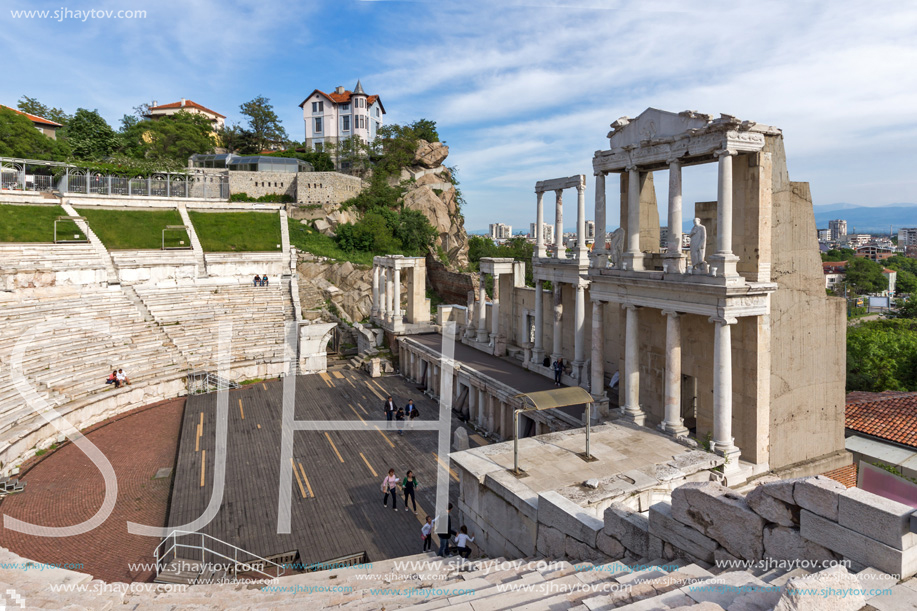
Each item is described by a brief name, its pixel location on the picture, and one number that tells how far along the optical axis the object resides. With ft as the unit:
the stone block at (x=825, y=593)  15.53
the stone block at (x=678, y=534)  25.86
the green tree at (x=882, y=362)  87.97
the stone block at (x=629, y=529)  28.53
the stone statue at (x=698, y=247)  47.34
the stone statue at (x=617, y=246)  59.70
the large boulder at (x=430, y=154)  211.61
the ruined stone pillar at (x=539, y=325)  81.15
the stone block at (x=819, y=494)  21.07
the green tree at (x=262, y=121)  240.12
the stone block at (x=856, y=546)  19.12
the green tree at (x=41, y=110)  227.40
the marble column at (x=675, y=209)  51.60
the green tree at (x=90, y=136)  176.24
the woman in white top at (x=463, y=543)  40.14
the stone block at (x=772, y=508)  22.63
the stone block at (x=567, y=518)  31.24
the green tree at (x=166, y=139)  199.00
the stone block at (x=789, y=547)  21.76
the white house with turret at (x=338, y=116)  253.44
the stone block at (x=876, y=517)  18.92
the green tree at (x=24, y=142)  156.87
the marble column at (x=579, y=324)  71.41
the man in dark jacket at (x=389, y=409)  74.64
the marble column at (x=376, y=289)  126.19
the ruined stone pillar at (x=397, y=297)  114.32
